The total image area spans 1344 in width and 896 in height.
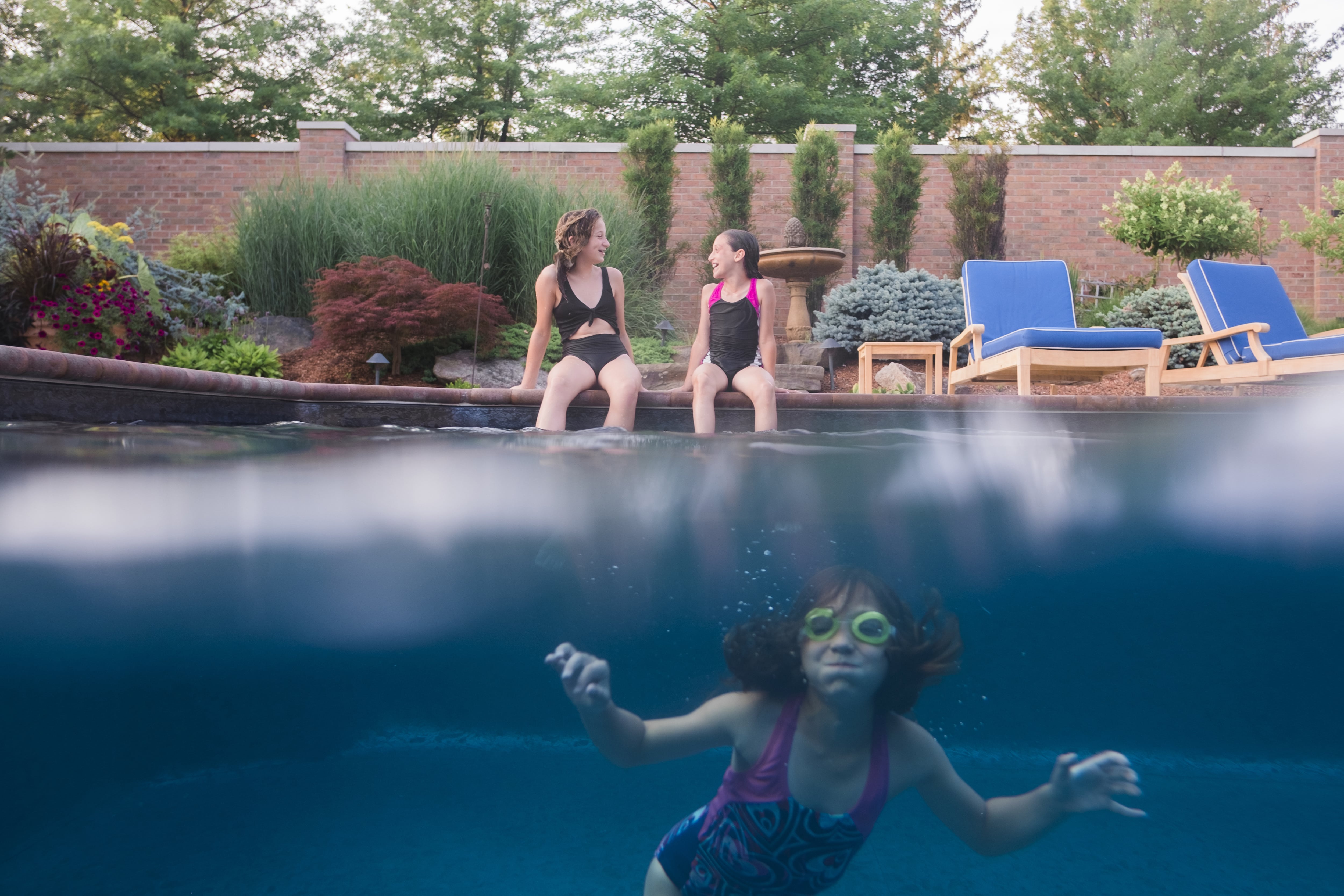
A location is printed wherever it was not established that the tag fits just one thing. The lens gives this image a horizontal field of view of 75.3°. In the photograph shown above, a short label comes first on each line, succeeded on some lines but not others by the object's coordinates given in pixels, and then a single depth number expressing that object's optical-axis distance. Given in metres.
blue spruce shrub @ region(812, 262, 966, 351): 10.70
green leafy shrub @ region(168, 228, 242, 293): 10.47
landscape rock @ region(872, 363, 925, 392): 9.80
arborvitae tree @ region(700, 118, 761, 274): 13.09
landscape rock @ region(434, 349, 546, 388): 9.33
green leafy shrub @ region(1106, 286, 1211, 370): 10.41
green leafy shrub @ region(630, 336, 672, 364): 10.02
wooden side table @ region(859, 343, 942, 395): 7.41
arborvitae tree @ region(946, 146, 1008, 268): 12.99
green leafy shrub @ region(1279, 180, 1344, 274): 12.20
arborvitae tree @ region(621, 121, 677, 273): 12.64
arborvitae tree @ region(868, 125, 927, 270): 13.14
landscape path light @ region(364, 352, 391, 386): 7.77
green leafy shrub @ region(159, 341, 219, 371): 7.01
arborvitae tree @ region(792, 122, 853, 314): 13.09
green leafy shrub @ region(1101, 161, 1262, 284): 11.77
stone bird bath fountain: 10.46
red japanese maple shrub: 8.58
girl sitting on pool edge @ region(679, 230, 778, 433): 4.46
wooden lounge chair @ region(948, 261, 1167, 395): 6.16
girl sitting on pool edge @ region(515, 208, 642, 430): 4.35
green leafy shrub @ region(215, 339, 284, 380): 7.36
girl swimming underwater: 2.01
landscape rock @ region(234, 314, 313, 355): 9.76
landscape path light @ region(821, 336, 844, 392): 10.05
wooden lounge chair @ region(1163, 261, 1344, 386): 6.45
